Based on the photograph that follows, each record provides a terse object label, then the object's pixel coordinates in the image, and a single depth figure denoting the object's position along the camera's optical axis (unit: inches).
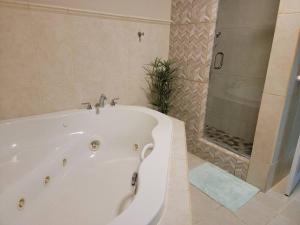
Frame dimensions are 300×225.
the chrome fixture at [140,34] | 88.4
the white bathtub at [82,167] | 45.1
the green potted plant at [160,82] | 96.2
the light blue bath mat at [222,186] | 68.9
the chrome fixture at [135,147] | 80.0
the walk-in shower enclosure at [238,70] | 88.4
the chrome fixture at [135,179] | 45.9
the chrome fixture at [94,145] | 78.3
